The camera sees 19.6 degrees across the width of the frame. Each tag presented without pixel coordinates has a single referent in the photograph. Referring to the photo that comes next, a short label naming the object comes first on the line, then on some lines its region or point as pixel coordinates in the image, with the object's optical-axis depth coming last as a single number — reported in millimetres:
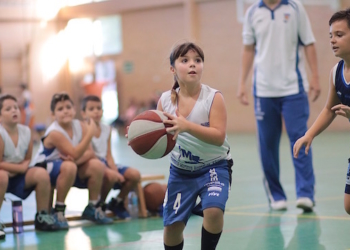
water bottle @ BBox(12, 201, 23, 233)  8341
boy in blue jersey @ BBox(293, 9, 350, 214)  5727
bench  8994
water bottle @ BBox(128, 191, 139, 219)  9266
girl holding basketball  5582
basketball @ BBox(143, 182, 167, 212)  9193
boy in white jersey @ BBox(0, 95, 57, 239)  8250
